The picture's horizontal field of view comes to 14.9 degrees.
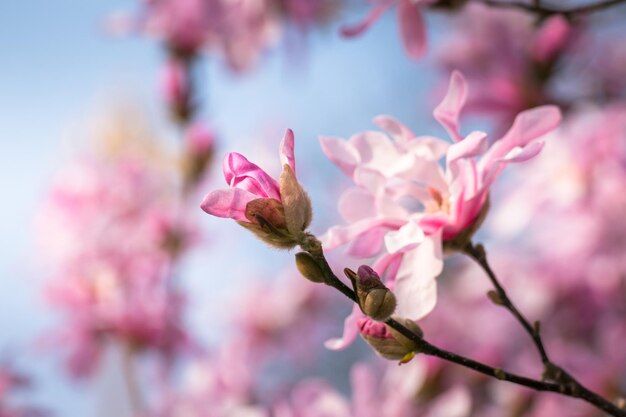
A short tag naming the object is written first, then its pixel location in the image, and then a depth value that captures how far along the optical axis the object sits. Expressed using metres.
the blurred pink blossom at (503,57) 1.34
